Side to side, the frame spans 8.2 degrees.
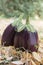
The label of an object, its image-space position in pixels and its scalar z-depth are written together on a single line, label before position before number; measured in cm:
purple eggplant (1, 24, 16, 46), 133
